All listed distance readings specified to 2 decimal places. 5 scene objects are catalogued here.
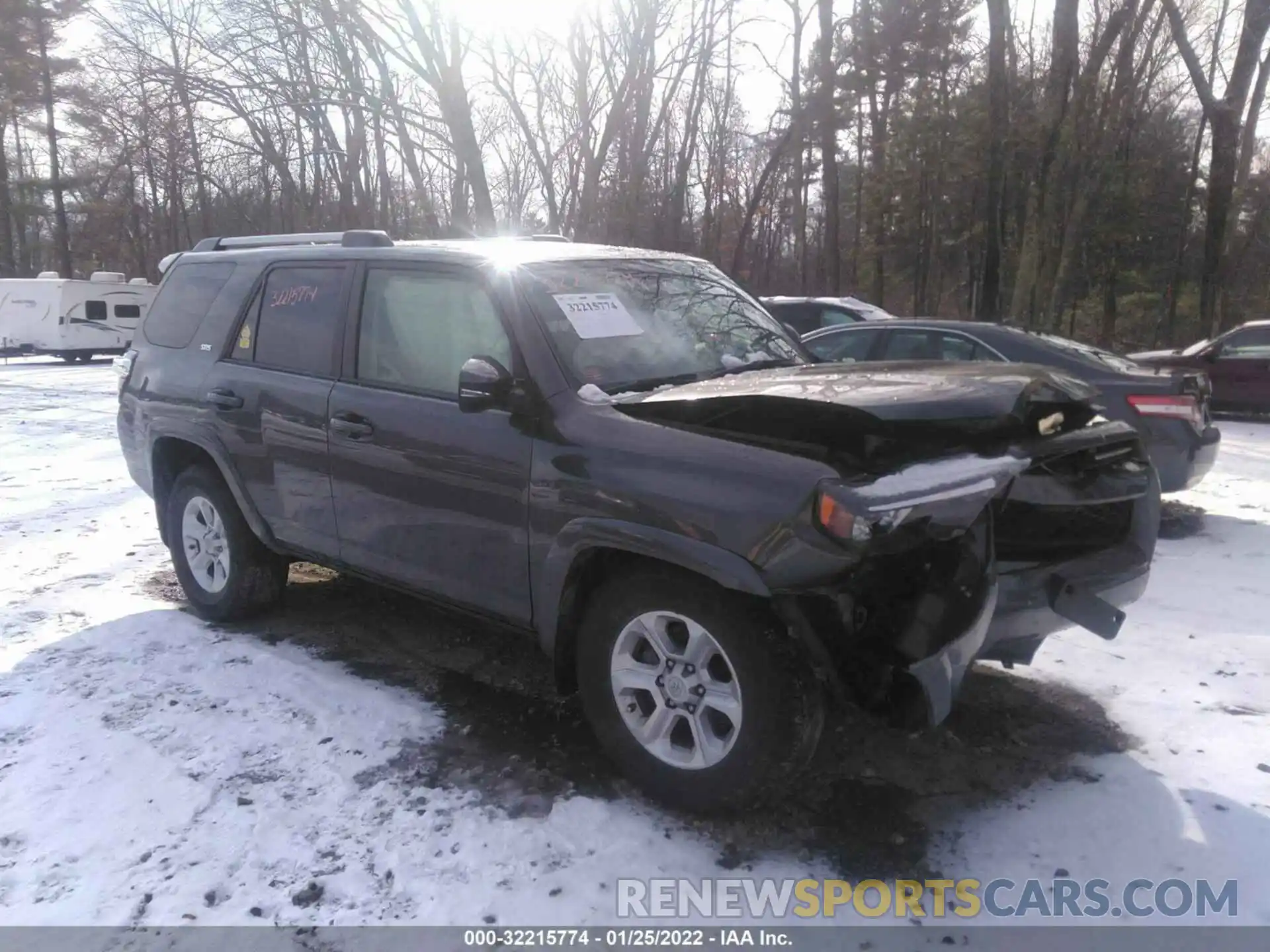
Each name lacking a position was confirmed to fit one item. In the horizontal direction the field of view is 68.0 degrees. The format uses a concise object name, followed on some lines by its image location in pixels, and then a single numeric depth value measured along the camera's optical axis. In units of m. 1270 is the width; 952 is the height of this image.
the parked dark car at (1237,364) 13.13
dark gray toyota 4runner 2.83
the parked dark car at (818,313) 12.95
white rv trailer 24.45
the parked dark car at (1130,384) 6.64
